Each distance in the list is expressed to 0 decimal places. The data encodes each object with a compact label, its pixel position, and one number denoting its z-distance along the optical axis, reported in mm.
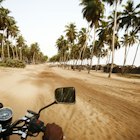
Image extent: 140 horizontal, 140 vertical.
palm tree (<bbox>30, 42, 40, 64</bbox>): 77178
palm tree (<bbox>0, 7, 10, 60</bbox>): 32815
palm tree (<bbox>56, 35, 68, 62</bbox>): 59719
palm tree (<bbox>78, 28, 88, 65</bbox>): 41663
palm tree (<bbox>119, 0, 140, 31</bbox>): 25303
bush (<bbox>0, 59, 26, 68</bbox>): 30363
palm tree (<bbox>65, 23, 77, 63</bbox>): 45190
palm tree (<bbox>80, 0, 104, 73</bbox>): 24797
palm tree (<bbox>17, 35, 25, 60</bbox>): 61428
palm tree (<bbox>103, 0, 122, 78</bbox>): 19513
